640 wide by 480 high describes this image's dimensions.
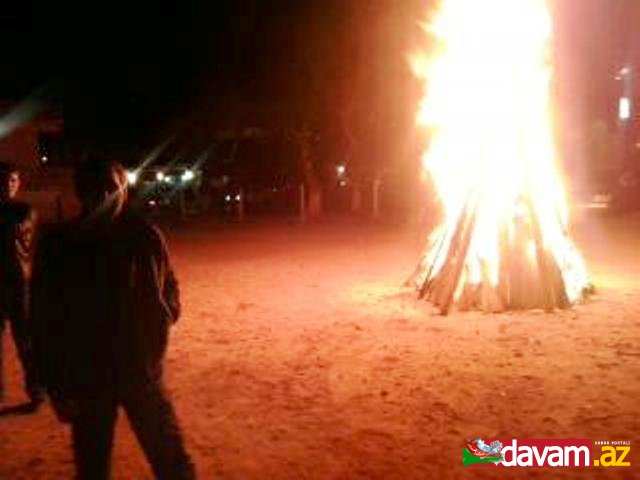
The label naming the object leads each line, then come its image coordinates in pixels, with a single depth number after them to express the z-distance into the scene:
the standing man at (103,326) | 3.45
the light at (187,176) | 33.05
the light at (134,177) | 31.75
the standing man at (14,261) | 5.93
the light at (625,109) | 47.66
